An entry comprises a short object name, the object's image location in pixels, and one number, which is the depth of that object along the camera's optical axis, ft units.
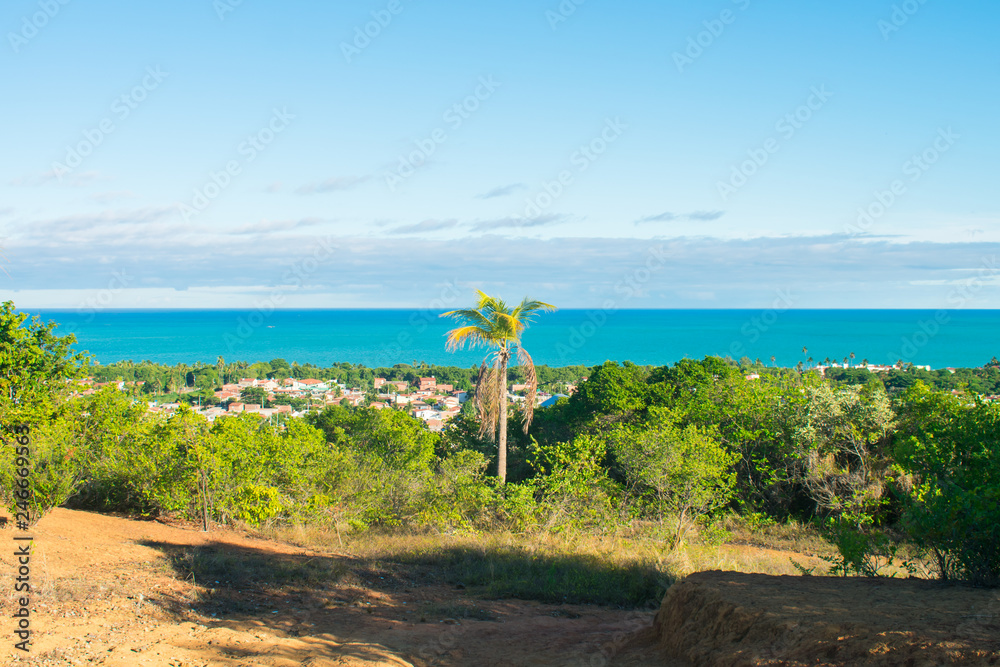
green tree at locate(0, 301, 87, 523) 34.27
